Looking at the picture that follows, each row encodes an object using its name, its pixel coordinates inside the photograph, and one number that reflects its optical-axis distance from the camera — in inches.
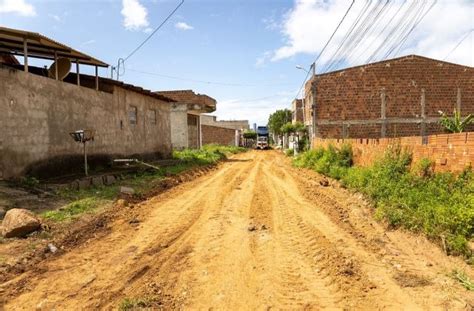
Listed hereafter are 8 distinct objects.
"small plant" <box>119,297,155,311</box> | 157.5
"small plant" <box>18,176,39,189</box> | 386.4
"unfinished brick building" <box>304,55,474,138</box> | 982.4
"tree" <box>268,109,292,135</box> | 2529.5
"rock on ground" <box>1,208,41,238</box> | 252.2
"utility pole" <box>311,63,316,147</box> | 989.8
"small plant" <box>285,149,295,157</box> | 1307.8
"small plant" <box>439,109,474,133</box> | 443.6
